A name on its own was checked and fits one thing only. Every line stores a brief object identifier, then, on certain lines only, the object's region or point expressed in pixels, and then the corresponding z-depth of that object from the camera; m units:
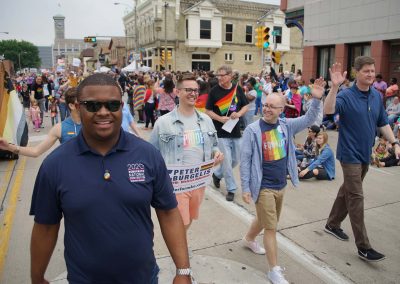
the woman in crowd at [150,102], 13.29
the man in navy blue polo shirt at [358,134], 4.12
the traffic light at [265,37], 17.50
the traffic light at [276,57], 16.81
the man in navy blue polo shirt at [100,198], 1.91
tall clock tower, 187.06
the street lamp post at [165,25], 41.97
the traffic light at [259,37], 17.59
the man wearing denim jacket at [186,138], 3.82
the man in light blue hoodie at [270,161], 3.68
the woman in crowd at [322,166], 7.22
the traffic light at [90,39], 37.53
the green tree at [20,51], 110.94
